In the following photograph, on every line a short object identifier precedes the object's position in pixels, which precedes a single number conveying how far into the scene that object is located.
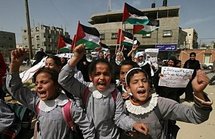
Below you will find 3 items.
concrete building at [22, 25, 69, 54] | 56.38
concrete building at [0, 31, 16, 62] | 43.72
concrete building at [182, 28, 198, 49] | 60.02
